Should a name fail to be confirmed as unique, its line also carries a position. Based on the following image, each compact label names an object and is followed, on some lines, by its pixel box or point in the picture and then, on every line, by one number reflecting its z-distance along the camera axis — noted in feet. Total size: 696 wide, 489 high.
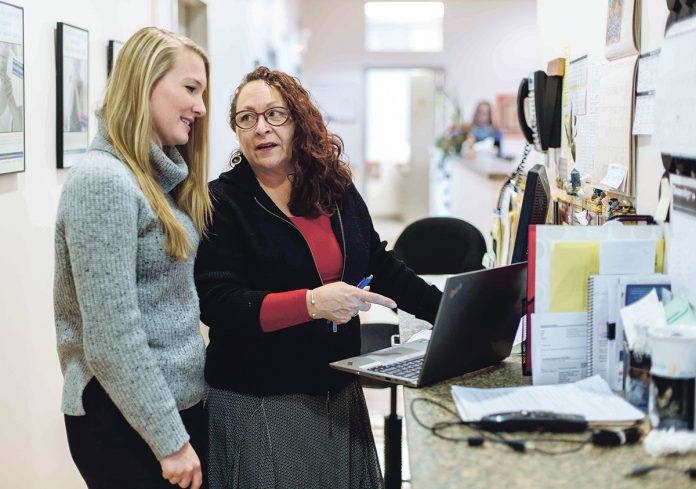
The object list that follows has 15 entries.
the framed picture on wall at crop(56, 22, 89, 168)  8.50
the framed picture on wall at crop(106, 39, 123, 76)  10.05
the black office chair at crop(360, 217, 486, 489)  10.39
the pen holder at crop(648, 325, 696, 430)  4.26
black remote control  4.39
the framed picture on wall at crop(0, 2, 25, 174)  7.24
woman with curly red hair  5.58
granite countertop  3.81
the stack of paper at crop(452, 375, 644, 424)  4.55
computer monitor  6.51
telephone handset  8.45
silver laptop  5.05
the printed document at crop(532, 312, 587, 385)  5.16
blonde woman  4.53
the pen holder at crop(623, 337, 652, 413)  4.63
